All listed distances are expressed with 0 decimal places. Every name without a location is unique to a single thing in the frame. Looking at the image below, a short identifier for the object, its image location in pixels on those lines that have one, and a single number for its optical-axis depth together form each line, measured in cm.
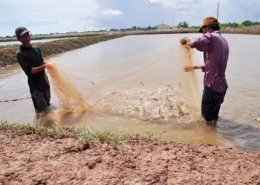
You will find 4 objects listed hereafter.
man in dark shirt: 512
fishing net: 535
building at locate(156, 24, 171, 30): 9706
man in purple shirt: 425
